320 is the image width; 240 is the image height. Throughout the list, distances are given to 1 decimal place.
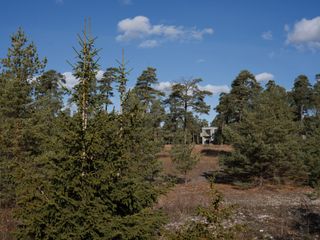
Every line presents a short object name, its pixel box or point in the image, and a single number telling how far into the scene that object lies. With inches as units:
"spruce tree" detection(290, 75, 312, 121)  2564.0
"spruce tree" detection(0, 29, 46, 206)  713.0
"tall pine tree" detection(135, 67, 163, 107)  2082.9
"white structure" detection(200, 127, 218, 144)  3176.2
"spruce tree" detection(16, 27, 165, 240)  285.0
